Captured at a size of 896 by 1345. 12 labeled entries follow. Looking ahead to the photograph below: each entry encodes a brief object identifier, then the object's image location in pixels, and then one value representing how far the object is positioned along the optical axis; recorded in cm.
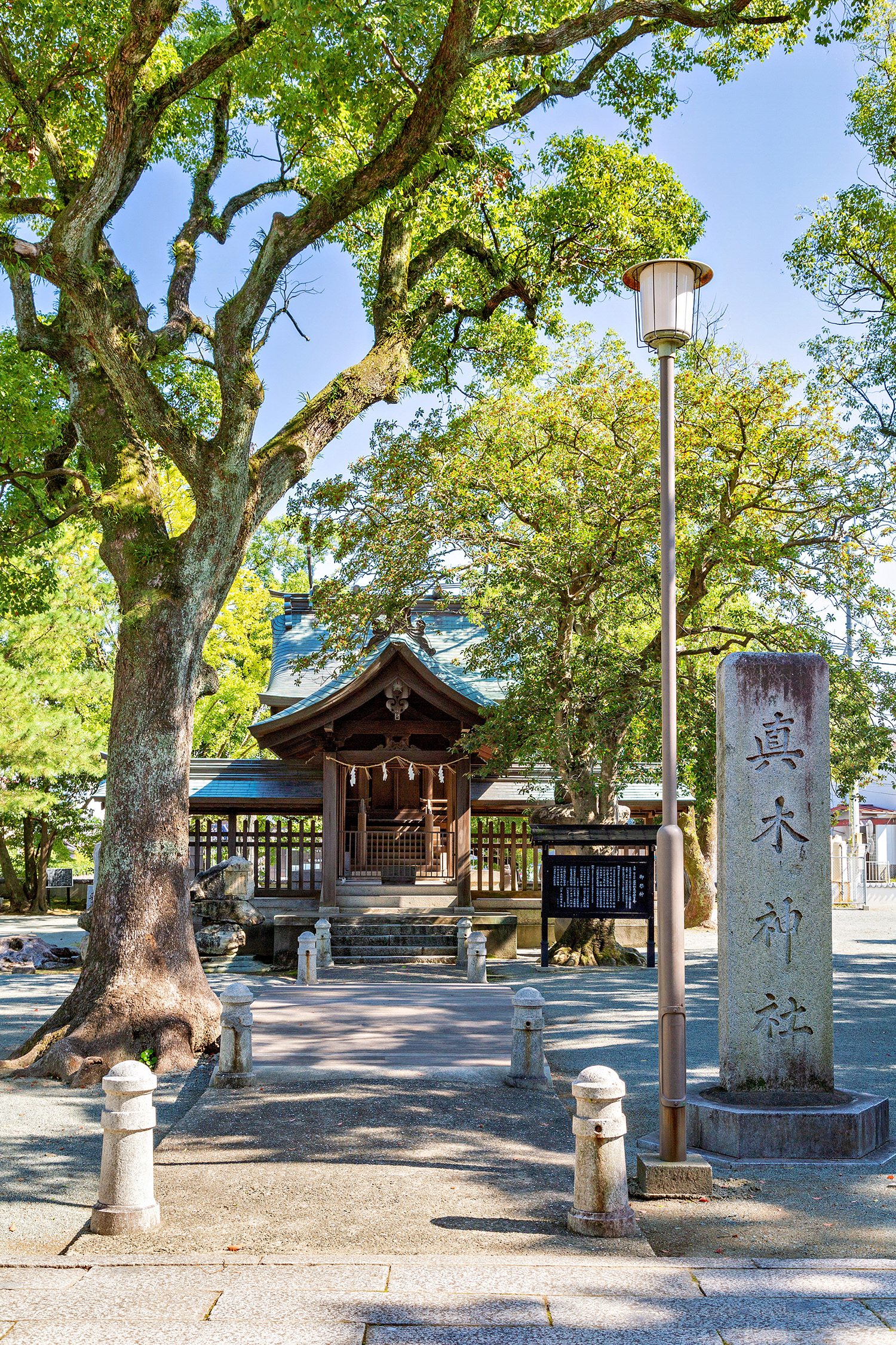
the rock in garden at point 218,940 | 1778
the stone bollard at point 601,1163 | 514
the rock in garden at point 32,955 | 1658
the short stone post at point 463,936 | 1719
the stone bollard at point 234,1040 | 829
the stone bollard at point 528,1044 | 834
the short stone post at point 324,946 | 1711
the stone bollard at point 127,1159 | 521
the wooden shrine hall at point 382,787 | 1895
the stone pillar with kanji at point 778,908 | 684
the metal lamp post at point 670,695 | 588
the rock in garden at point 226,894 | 1819
